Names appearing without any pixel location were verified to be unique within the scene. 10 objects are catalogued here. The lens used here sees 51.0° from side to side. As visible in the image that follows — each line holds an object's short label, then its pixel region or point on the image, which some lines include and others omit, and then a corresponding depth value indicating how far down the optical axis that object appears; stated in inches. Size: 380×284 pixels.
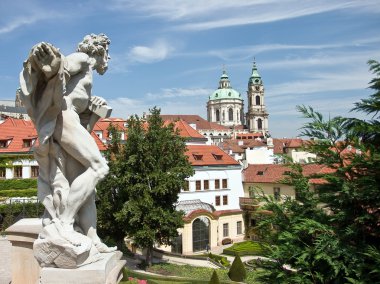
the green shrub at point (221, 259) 1102.5
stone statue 169.9
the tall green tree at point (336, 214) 240.7
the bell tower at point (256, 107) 5605.3
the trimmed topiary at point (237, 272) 851.2
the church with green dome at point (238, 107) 5625.0
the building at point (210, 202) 1362.0
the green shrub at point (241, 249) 1264.3
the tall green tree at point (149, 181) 885.8
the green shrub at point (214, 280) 573.3
